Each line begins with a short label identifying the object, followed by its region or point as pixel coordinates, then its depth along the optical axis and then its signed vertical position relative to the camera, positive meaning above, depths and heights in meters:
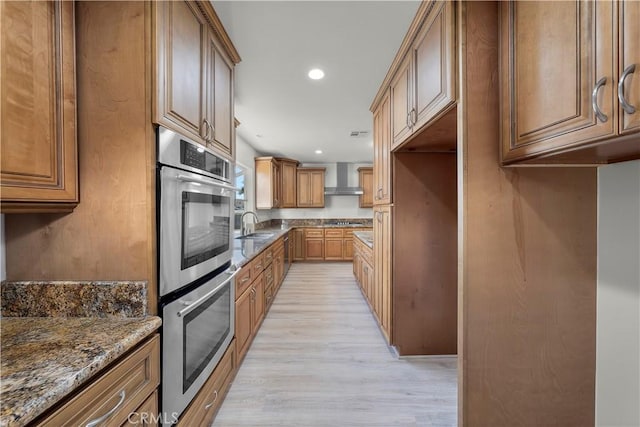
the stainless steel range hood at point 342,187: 6.56 +0.62
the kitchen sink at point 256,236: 4.15 -0.41
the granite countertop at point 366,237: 3.43 -0.40
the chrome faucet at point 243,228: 4.39 -0.30
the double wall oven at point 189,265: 1.12 -0.27
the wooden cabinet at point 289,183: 6.39 +0.71
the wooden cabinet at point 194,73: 1.11 +0.73
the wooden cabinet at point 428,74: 1.23 +0.80
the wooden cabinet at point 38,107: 0.81 +0.36
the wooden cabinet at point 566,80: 0.71 +0.42
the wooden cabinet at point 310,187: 6.63 +0.61
